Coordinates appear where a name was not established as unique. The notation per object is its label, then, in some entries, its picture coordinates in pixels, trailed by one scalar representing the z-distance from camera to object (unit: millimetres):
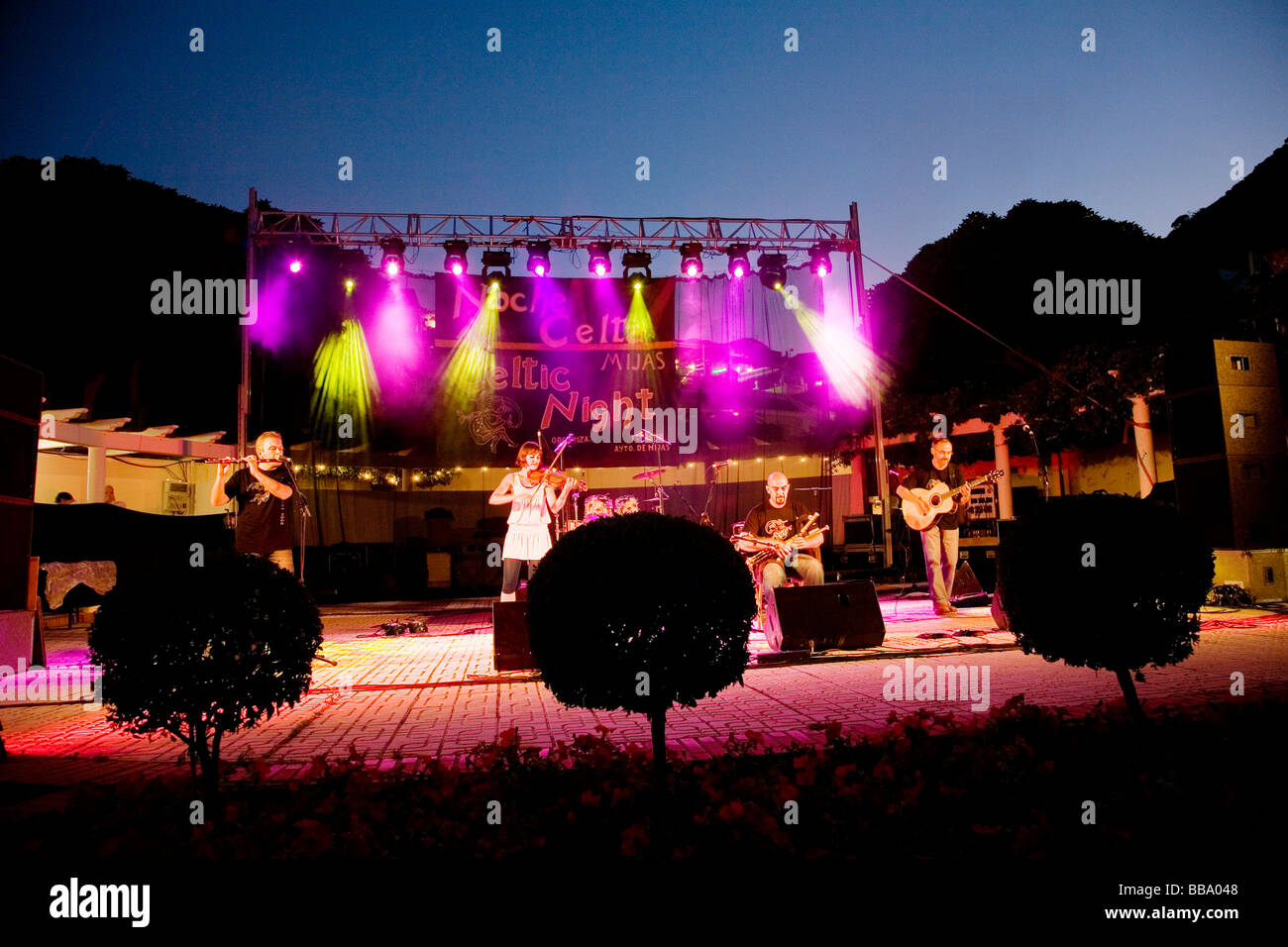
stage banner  14359
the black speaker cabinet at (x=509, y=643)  6262
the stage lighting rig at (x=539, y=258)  13211
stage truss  12625
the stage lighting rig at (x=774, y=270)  14334
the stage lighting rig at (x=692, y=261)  13547
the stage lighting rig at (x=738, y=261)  13602
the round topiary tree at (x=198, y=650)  2766
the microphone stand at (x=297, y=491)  7298
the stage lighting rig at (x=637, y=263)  14023
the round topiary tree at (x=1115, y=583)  3268
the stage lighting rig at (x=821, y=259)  13969
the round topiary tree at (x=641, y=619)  2686
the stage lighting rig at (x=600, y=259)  13457
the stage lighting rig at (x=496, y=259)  13523
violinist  7660
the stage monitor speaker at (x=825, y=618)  6895
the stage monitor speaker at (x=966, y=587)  9828
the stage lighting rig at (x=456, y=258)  13258
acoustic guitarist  9211
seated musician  7871
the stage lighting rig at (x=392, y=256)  12773
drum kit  10484
